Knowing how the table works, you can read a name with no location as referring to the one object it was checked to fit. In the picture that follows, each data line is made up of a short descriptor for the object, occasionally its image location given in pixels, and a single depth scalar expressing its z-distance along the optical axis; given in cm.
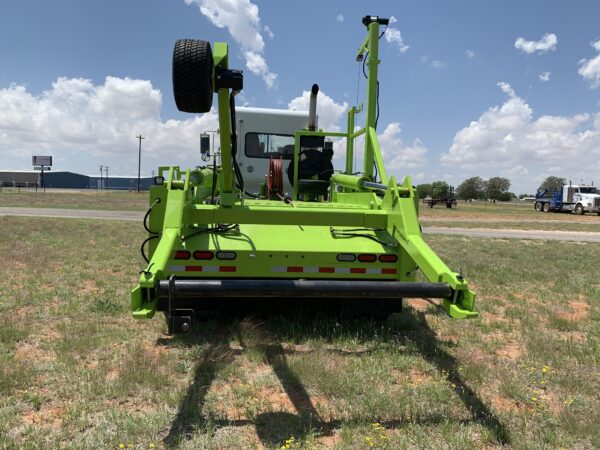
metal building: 12428
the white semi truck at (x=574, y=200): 3906
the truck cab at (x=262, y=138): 814
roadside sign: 7700
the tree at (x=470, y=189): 8962
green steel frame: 342
